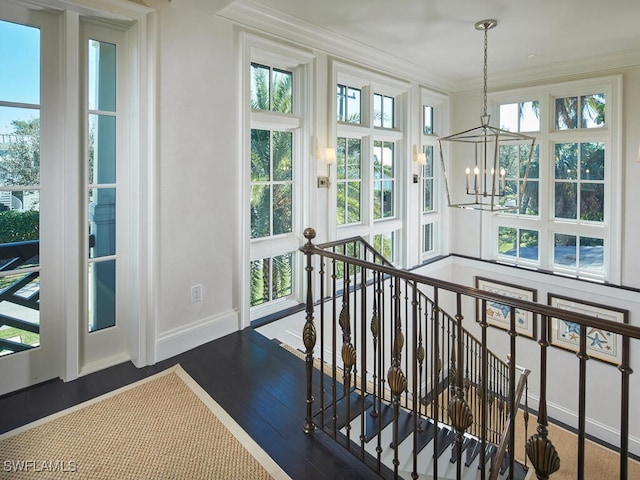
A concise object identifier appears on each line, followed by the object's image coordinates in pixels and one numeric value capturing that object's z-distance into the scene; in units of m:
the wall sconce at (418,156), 5.08
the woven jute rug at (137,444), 1.81
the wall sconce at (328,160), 3.87
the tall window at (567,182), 4.62
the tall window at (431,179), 5.50
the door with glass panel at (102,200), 2.57
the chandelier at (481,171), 5.36
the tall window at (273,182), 3.46
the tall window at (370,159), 4.29
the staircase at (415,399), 1.19
